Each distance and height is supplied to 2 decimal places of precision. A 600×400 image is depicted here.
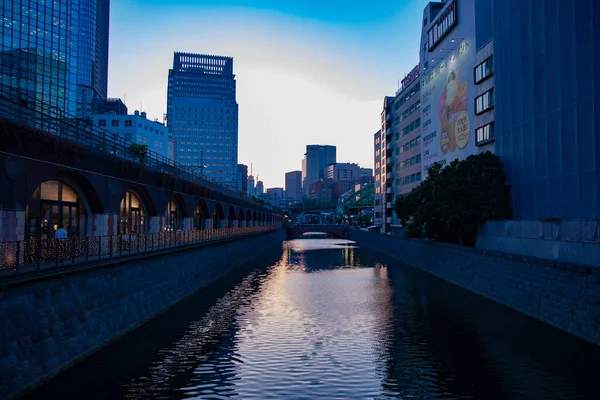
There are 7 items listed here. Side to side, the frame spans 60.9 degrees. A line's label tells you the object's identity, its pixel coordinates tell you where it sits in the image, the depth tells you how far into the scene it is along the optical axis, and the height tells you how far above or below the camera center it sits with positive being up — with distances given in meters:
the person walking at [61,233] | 26.57 -0.65
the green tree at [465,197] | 49.91 +2.55
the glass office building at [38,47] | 114.00 +41.37
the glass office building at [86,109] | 186.32 +42.14
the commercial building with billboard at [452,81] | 65.62 +21.69
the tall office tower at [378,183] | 151.50 +11.62
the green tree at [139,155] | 40.94 +5.46
